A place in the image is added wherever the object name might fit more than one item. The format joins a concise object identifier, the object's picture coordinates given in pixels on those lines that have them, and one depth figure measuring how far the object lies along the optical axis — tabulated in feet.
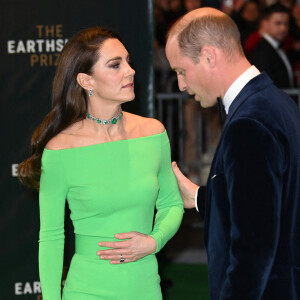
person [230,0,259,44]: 66.27
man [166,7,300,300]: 14.97
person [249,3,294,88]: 53.67
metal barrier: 58.29
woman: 21.21
